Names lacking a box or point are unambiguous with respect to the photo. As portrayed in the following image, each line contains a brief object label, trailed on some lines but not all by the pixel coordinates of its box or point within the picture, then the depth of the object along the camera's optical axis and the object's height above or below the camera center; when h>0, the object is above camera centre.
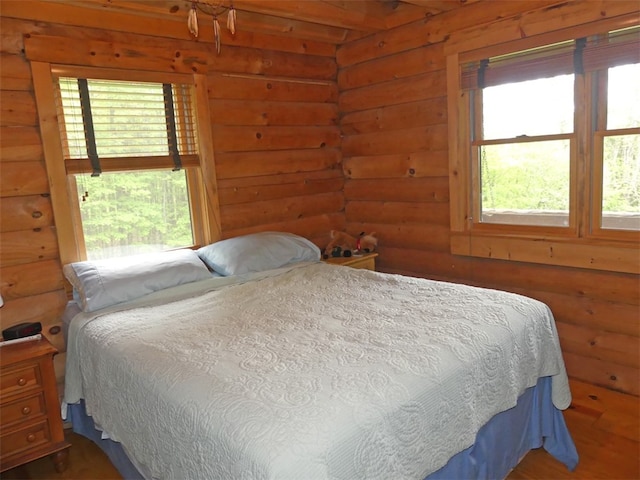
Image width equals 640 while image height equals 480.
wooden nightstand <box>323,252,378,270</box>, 3.43 -0.65
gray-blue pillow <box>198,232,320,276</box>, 2.87 -0.47
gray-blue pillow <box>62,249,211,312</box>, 2.38 -0.48
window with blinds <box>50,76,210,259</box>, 2.69 +0.12
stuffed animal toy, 3.58 -0.57
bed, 1.29 -0.65
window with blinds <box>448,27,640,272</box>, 2.54 +0.04
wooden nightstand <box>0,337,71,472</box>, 2.05 -0.95
